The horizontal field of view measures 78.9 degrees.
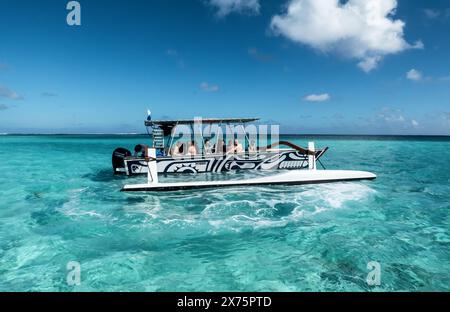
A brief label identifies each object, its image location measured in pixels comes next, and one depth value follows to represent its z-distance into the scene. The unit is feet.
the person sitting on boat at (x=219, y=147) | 50.52
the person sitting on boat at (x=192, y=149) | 50.13
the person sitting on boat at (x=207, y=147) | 50.16
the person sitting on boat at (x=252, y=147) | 50.96
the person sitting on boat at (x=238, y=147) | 50.64
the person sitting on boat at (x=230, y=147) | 49.52
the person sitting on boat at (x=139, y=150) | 51.31
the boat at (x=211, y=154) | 48.67
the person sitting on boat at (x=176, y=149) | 49.84
